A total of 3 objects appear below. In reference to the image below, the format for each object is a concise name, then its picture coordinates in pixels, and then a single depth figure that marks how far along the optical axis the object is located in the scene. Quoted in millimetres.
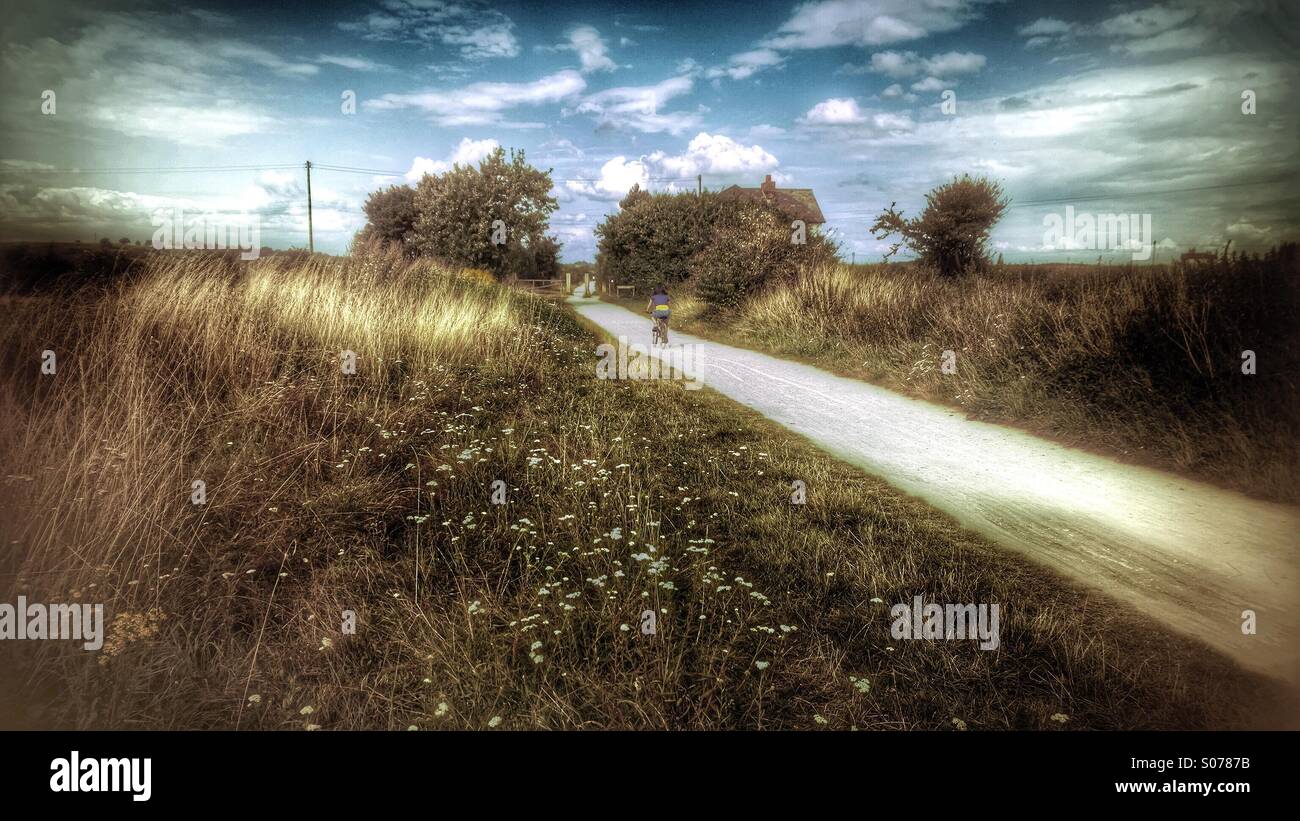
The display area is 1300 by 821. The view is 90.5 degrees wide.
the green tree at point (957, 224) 23766
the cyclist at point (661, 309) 16484
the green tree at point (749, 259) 19672
